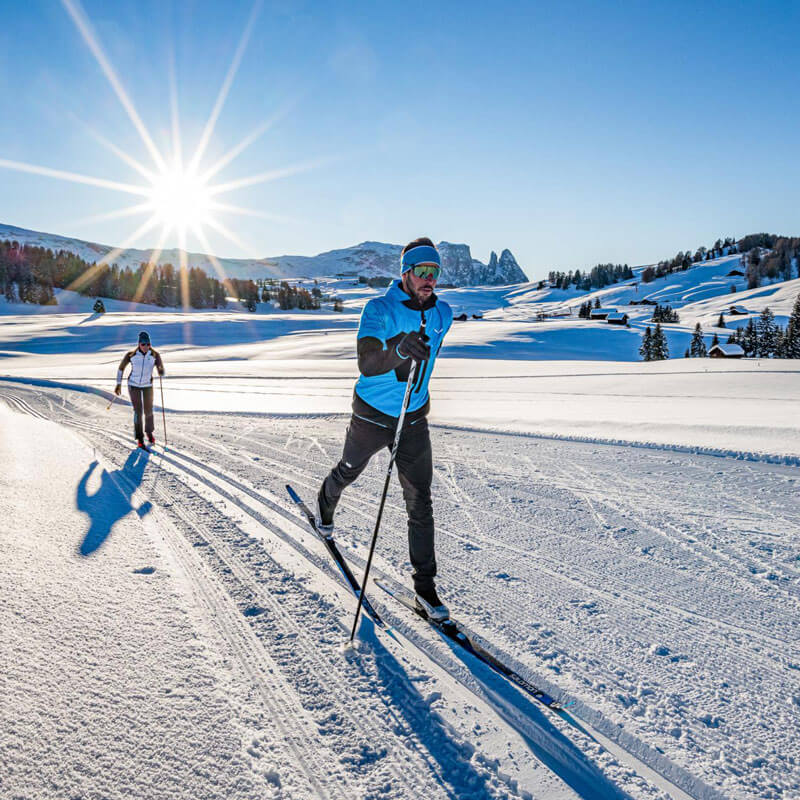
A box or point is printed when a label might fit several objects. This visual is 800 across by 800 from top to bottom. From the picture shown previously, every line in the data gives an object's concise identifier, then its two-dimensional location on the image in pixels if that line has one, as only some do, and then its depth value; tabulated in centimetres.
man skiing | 299
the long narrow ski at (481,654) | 242
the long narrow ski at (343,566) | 319
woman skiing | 877
